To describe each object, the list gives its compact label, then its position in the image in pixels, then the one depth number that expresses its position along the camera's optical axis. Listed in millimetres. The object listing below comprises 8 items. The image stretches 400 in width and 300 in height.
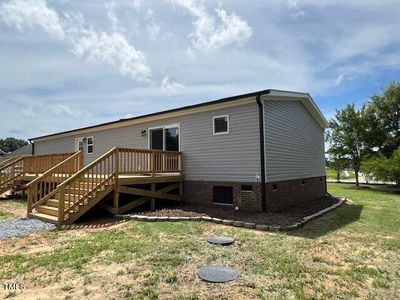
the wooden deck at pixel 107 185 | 8352
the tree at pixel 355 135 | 25141
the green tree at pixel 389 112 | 26625
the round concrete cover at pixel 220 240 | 6078
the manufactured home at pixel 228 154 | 9438
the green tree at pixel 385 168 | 20902
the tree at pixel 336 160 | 25969
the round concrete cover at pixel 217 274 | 4199
